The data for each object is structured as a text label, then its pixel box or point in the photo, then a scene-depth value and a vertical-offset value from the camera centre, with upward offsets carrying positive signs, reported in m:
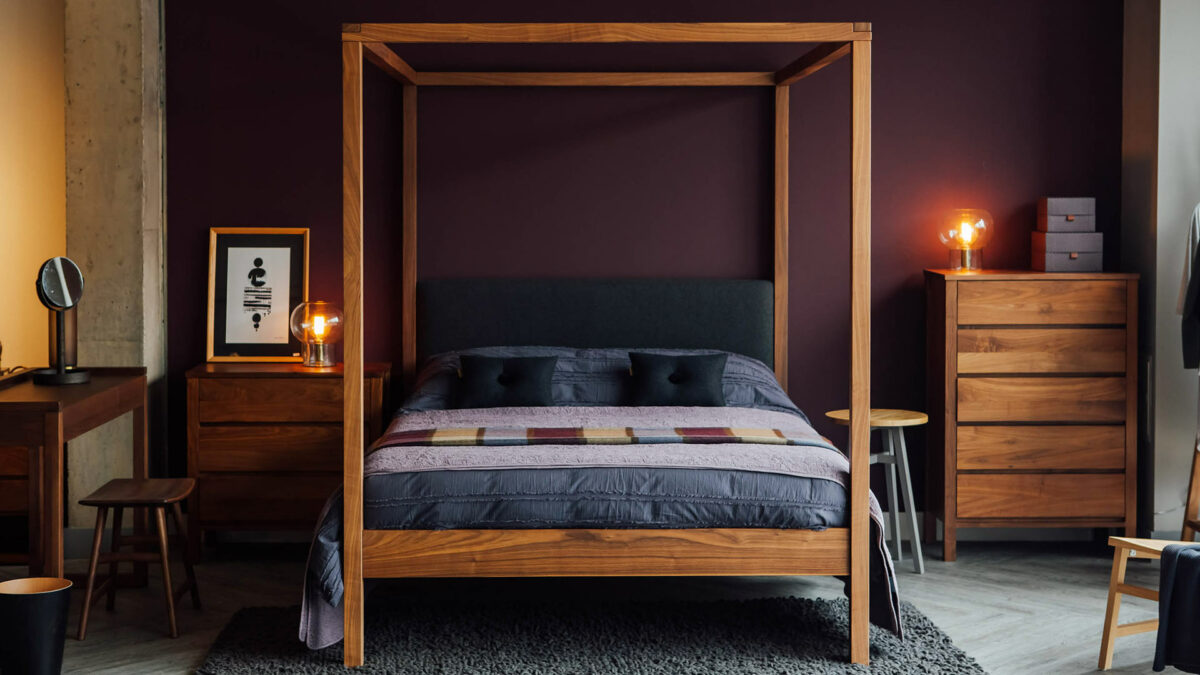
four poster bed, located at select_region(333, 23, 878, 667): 3.49 -0.69
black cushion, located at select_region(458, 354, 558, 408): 4.72 -0.29
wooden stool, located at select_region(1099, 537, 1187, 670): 3.68 -0.92
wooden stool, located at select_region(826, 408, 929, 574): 4.81 -0.61
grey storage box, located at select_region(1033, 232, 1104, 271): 5.13 +0.26
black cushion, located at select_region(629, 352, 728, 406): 4.77 -0.29
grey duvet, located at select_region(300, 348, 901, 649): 3.67 -0.58
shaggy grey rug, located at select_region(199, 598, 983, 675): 3.67 -1.10
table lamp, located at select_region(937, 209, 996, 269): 5.24 +0.34
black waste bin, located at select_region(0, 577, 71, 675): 3.25 -0.90
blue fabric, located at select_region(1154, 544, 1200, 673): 3.40 -0.88
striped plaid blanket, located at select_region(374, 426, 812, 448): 3.99 -0.44
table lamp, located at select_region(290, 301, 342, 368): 5.09 -0.10
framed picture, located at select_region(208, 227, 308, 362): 5.31 +0.08
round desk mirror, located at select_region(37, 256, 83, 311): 4.12 +0.08
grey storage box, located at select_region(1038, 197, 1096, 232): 5.14 +0.43
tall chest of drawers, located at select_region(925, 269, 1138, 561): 4.96 -0.37
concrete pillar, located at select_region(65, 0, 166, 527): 4.98 +0.49
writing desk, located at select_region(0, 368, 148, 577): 3.61 -0.37
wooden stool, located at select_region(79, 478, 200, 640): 3.99 -0.72
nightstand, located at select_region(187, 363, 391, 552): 4.92 -0.57
